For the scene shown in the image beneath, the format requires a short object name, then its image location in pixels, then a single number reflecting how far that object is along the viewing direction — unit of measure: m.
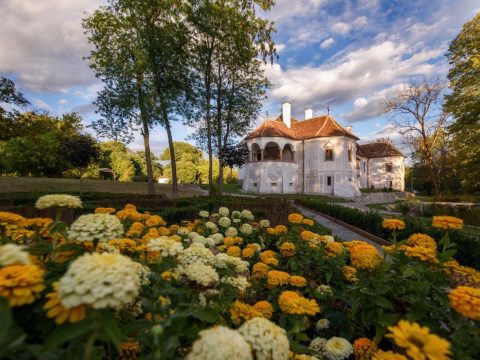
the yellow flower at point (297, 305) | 1.61
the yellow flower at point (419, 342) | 1.04
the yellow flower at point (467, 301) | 1.43
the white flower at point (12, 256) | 1.10
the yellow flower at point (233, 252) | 3.13
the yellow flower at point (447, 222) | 2.57
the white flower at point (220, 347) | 0.96
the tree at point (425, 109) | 23.73
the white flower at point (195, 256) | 1.94
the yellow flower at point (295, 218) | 4.37
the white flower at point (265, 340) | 1.15
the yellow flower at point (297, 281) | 2.38
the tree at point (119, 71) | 16.11
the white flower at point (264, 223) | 4.93
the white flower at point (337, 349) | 1.83
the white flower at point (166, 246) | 1.71
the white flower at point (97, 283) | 0.95
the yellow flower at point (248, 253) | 3.18
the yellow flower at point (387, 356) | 1.32
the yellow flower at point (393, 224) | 2.90
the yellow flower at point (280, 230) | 4.18
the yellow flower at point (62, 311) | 1.01
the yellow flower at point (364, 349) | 1.87
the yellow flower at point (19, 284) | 1.00
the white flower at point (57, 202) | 1.86
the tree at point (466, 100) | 17.17
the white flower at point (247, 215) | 5.11
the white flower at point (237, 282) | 1.89
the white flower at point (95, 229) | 1.50
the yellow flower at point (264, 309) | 1.84
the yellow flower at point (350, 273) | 2.78
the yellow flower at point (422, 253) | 1.97
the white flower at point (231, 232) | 4.27
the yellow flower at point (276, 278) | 2.34
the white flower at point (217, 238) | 3.74
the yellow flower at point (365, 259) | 2.27
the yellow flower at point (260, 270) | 2.61
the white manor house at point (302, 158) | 30.50
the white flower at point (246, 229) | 4.50
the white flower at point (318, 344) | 1.94
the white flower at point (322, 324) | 2.26
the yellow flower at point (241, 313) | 1.58
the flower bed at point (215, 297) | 1.00
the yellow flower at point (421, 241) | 2.50
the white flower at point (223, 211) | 5.28
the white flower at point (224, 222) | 4.61
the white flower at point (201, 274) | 1.57
